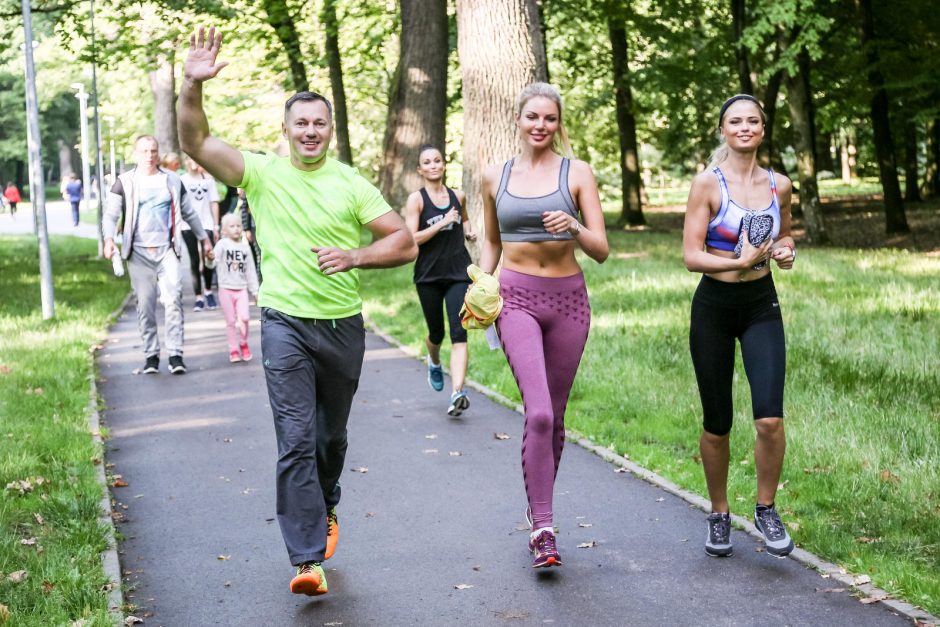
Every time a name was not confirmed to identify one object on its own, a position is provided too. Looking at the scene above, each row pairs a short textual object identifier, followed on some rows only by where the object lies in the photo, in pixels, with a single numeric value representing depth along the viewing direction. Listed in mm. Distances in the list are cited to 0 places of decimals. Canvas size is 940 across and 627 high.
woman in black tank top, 9297
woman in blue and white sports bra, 5477
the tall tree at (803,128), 25516
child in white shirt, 12359
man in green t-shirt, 5070
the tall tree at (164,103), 34469
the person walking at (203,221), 16750
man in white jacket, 11445
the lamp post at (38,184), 15336
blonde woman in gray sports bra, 5570
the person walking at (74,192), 49344
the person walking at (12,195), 63162
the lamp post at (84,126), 49481
